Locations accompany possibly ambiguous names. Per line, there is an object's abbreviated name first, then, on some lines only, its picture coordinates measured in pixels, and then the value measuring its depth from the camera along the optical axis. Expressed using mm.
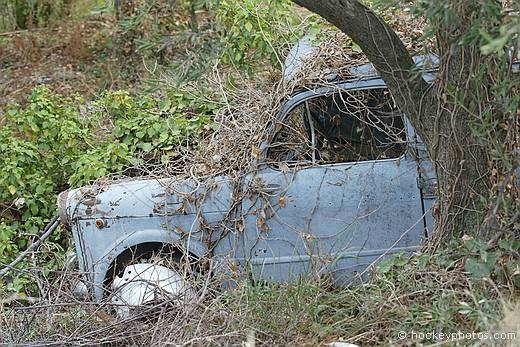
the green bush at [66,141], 7418
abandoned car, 5691
